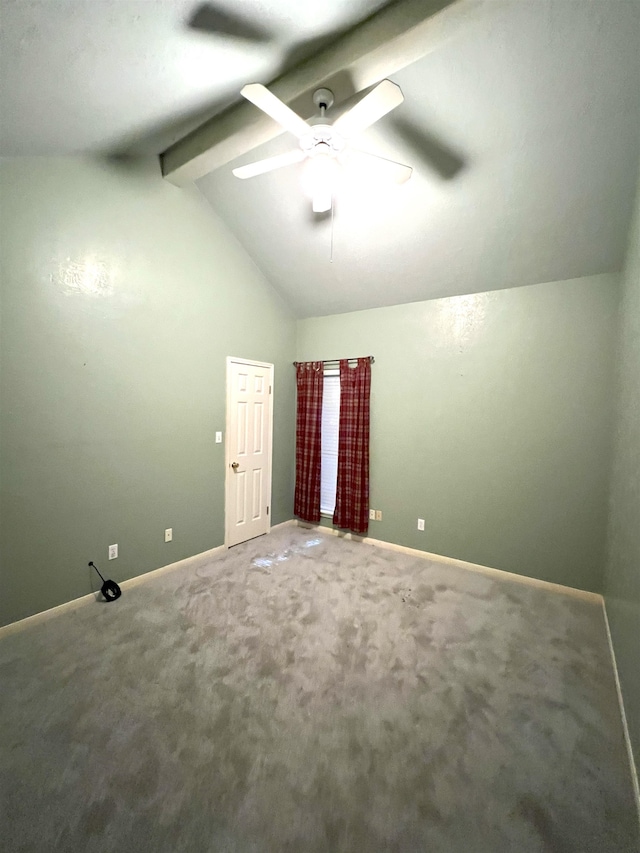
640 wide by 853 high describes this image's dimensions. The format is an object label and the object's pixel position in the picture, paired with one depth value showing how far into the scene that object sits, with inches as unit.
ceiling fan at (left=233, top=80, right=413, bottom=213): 59.1
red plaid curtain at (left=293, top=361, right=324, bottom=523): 166.6
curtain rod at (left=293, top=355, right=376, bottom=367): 161.9
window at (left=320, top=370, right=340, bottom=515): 166.4
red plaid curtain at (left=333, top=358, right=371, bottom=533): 153.6
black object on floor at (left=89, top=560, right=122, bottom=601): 102.9
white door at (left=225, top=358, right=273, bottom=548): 144.3
